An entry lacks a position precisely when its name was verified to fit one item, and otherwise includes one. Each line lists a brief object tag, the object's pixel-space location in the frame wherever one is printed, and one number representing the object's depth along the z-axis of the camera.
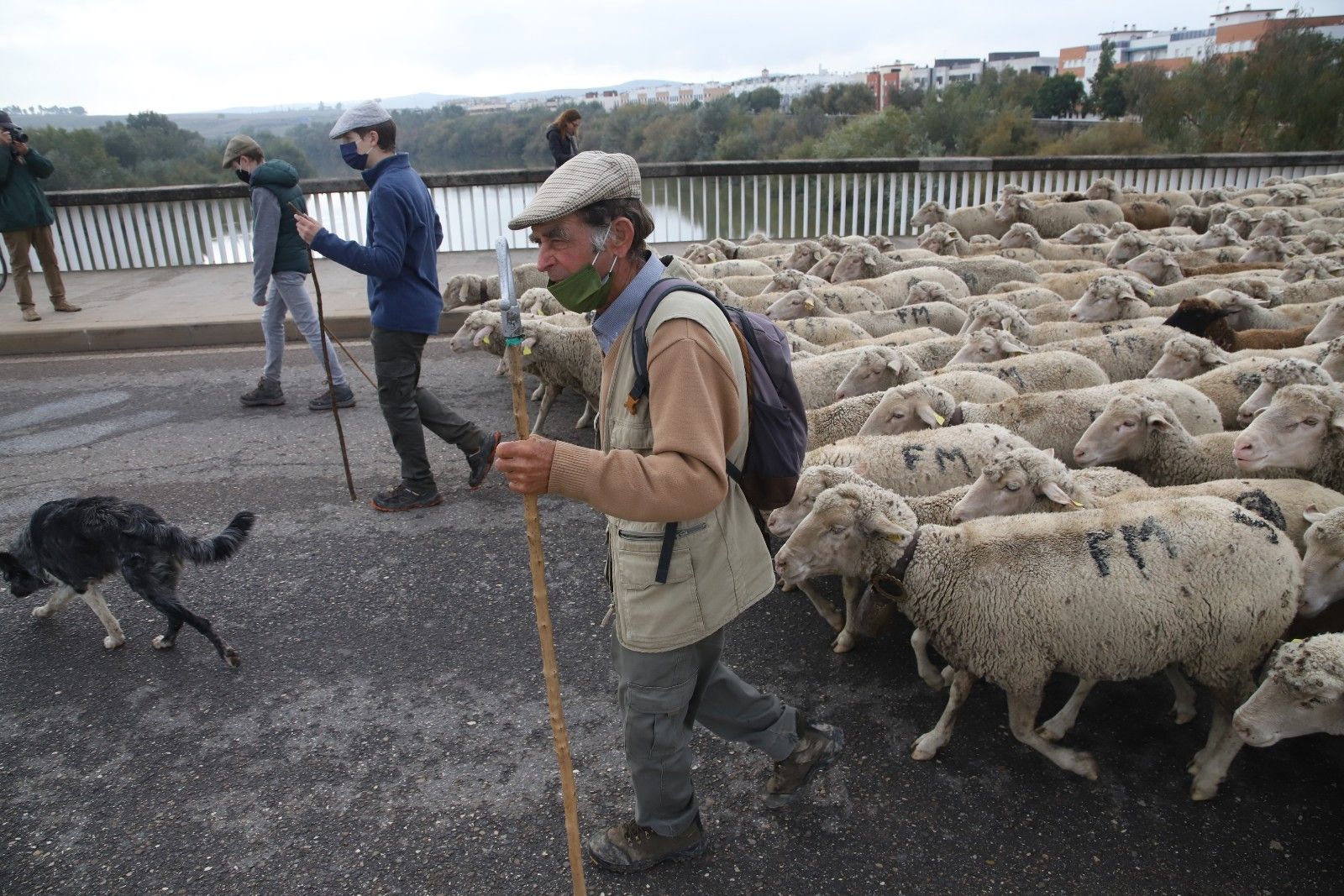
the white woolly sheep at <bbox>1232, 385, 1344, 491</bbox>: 4.14
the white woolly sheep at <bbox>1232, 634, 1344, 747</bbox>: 2.71
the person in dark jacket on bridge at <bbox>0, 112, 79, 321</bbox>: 9.15
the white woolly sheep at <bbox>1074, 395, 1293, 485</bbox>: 4.43
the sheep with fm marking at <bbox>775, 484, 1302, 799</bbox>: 3.10
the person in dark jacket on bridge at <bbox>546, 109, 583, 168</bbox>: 10.61
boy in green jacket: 6.32
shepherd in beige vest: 1.93
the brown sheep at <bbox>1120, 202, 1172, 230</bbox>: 12.05
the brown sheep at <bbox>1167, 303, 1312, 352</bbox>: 6.22
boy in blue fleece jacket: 4.71
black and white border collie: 3.86
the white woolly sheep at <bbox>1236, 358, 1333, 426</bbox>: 4.59
